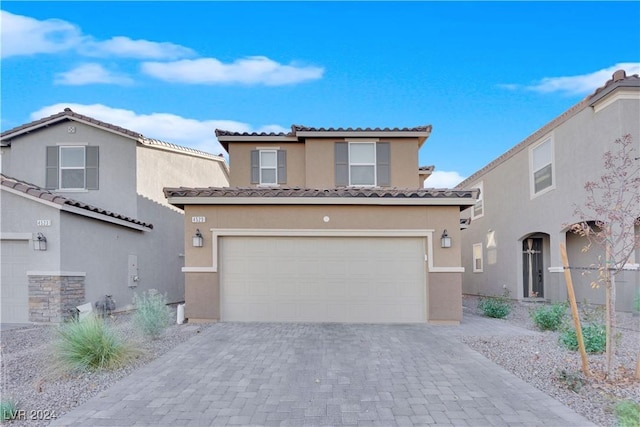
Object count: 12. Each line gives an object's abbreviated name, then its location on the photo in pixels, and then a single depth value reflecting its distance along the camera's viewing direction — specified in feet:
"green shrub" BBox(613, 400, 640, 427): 13.06
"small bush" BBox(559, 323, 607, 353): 22.26
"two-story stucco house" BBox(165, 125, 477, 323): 33.50
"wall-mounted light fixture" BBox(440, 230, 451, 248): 33.30
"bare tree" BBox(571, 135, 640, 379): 17.62
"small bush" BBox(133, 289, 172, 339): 26.12
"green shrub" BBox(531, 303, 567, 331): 29.89
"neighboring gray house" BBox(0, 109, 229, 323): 34.65
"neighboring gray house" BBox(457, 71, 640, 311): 35.88
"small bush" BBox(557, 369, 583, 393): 16.84
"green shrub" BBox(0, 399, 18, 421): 14.24
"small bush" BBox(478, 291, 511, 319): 37.14
